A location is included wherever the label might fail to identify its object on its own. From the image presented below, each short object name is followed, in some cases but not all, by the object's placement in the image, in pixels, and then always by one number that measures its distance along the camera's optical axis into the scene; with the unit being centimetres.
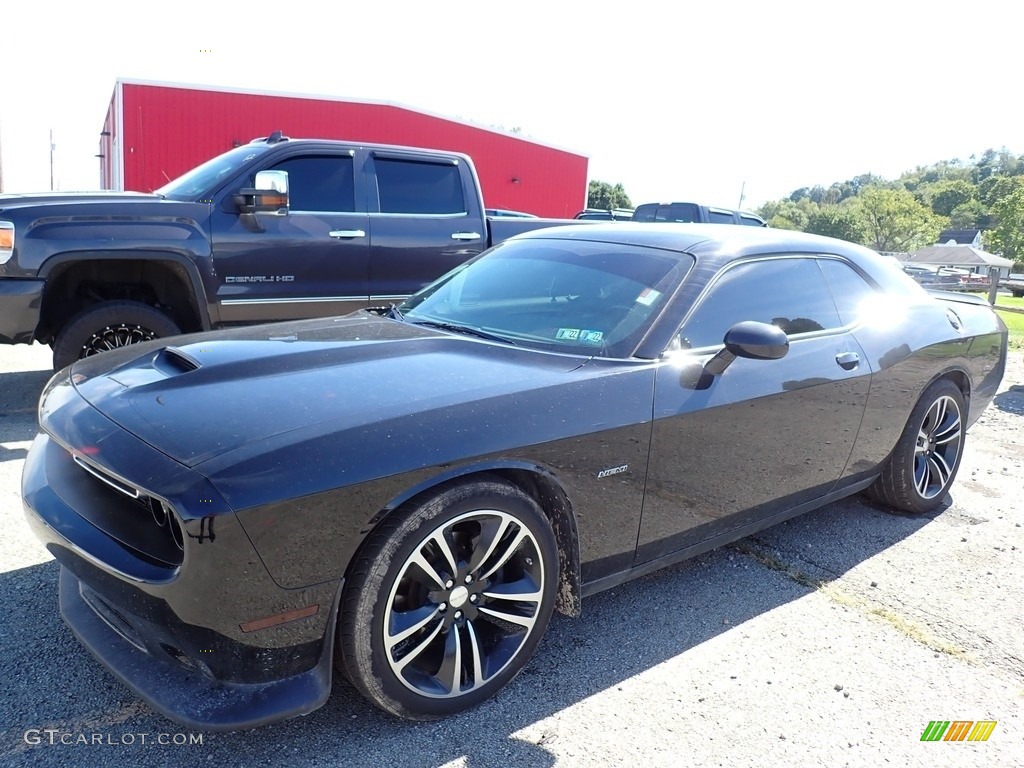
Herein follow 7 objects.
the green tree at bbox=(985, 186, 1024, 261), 6150
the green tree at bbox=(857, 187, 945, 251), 8156
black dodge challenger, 193
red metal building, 1784
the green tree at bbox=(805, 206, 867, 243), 8512
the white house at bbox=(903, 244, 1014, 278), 7169
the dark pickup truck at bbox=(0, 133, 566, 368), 474
